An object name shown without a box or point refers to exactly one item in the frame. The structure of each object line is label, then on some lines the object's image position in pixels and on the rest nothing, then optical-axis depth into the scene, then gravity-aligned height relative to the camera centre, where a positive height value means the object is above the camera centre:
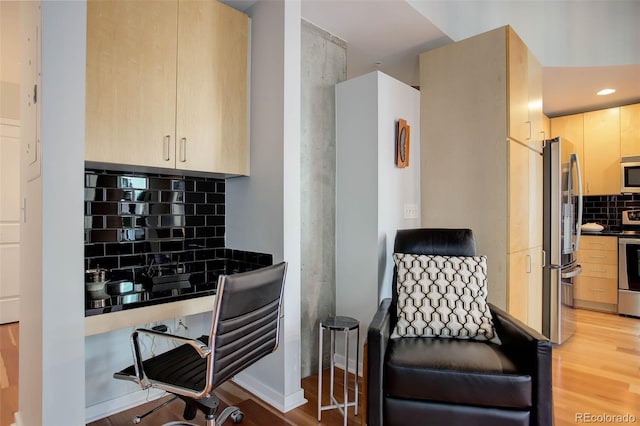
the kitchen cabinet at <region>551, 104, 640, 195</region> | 4.19 +0.89
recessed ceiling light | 3.97 +1.38
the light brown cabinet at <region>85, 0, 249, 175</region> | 1.69 +0.69
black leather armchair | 1.52 -0.74
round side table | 1.99 -0.78
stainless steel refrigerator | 3.05 -0.22
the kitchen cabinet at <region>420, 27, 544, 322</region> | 2.46 +0.42
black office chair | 1.37 -0.56
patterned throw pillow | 1.92 -0.48
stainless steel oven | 3.89 -0.70
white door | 3.91 -0.08
